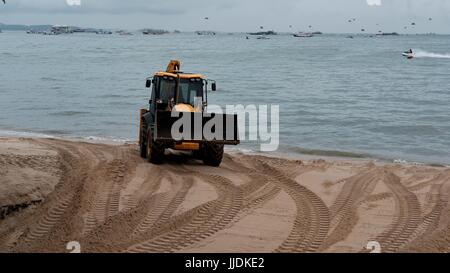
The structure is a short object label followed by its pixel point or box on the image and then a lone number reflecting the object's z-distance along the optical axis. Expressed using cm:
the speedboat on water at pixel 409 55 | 7969
